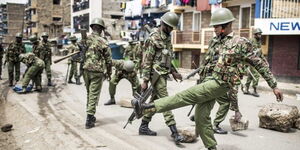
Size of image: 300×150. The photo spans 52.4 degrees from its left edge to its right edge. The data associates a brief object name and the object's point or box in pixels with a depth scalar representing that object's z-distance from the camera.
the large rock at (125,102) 7.65
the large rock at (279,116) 5.47
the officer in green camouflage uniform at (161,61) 4.76
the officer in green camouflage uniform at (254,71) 9.43
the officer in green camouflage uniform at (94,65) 5.62
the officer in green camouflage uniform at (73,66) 12.13
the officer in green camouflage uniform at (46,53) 10.77
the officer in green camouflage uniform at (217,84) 3.69
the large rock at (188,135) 4.79
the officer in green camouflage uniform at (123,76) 7.99
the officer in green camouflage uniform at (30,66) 9.56
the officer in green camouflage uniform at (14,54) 10.80
